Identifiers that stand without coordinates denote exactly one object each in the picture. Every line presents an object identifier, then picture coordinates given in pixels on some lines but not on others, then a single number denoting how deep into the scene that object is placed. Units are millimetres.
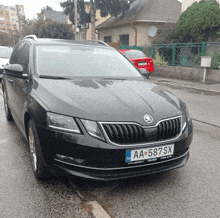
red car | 13266
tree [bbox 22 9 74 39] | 32062
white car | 11041
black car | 2471
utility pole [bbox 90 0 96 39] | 25609
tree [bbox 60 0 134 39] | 25750
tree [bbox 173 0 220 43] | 14711
